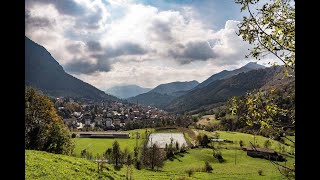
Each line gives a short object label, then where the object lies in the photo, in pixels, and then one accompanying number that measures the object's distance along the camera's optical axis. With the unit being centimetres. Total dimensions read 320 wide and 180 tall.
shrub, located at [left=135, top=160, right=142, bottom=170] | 4148
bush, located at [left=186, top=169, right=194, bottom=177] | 3724
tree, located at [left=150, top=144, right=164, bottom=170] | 4326
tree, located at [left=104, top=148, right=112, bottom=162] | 4880
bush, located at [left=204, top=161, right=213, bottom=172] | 4330
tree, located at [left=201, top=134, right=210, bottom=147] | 6136
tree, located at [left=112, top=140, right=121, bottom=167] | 4529
